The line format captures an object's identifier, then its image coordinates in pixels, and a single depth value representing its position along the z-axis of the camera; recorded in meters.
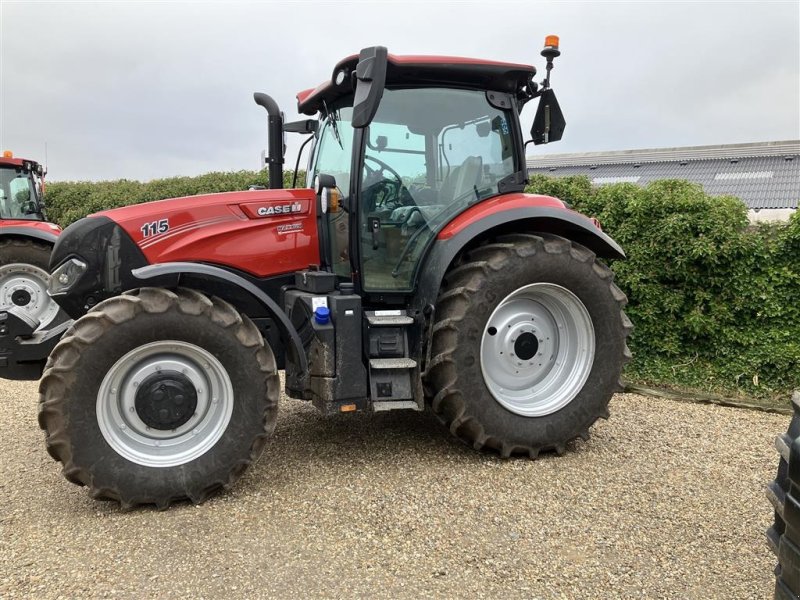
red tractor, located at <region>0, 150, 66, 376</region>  7.14
